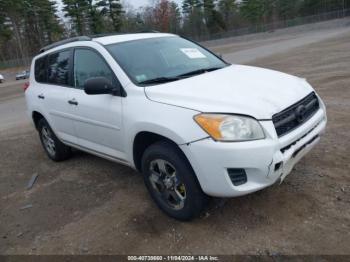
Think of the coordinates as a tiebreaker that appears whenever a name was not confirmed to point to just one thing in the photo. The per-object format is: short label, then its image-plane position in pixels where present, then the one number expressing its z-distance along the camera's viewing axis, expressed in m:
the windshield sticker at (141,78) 3.98
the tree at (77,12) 68.62
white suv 3.14
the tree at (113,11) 69.00
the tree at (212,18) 77.50
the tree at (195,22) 78.69
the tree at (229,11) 80.12
